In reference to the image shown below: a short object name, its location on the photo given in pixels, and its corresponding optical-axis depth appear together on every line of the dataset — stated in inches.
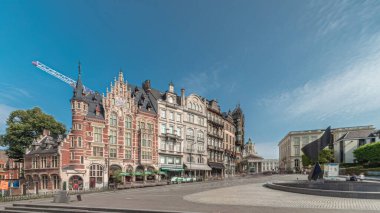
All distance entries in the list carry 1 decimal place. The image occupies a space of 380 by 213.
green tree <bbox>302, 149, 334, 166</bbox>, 3560.5
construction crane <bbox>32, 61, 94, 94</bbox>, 3107.8
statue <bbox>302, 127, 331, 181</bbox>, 1222.3
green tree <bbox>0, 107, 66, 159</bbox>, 2245.3
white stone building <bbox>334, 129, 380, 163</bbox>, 3175.4
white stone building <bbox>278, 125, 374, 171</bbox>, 4210.1
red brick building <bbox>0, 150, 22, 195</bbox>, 2133.4
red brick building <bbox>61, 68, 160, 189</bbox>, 1898.4
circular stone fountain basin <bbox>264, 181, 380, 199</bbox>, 854.0
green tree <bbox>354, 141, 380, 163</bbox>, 2596.0
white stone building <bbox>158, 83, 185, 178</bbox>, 2506.2
